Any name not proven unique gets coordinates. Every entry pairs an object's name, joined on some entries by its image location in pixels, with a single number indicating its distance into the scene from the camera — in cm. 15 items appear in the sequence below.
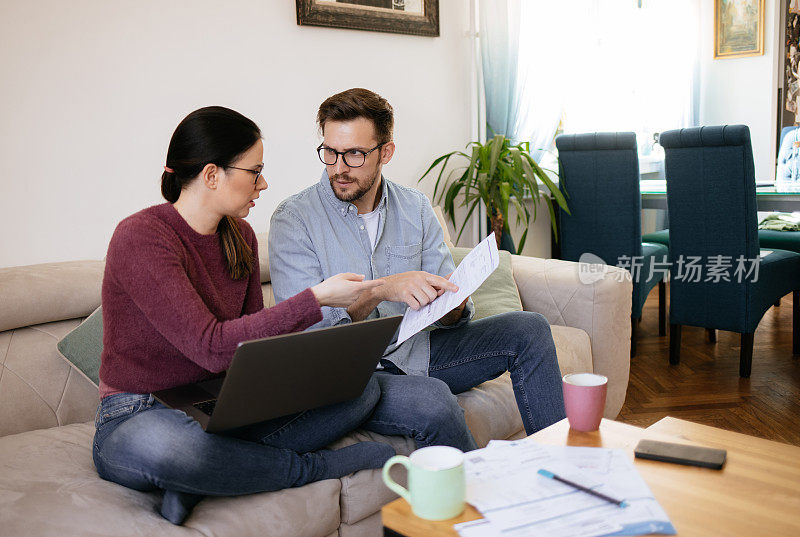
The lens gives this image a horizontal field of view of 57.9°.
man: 174
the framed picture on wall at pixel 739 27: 532
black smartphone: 115
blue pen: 97
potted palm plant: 317
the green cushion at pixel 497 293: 221
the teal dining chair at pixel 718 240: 277
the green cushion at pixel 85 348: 176
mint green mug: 95
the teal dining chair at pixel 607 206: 309
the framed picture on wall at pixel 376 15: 266
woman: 129
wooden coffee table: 97
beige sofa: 126
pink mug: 126
